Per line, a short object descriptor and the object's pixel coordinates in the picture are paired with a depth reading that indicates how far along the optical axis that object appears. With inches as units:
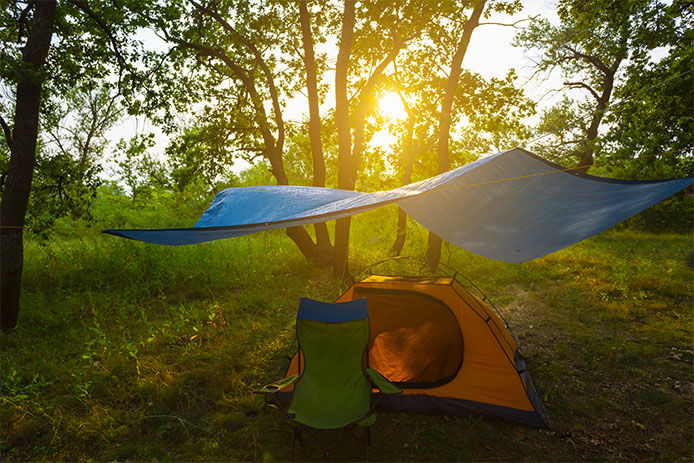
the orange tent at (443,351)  124.5
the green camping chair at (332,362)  113.1
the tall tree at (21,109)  180.5
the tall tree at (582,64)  303.7
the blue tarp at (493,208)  117.0
